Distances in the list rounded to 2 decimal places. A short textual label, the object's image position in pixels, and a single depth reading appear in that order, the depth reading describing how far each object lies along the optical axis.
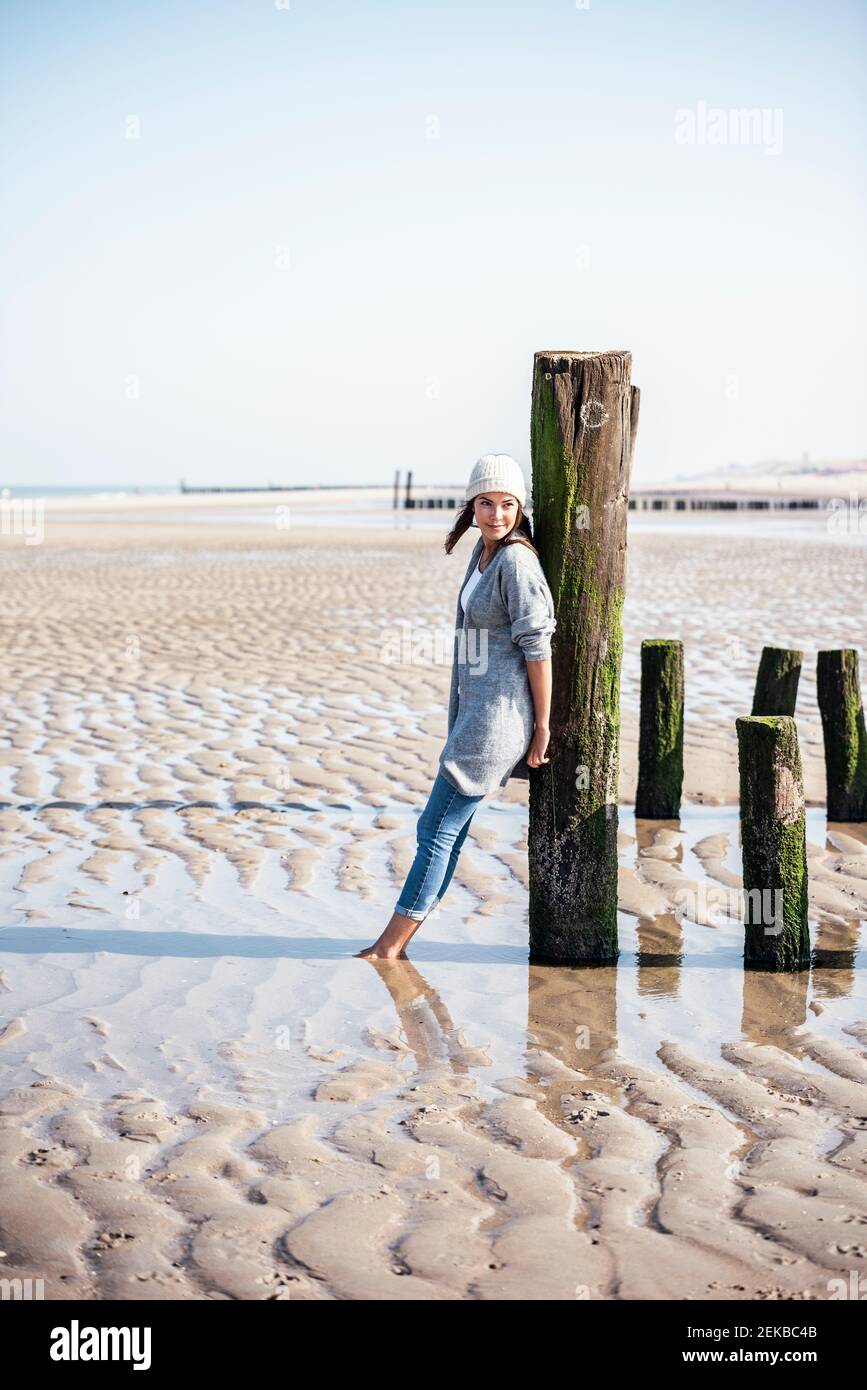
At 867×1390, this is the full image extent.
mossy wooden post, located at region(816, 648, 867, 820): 7.73
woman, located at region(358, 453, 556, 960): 5.21
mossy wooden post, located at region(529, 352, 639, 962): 5.23
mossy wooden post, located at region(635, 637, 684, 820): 7.74
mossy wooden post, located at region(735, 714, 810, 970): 5.46
